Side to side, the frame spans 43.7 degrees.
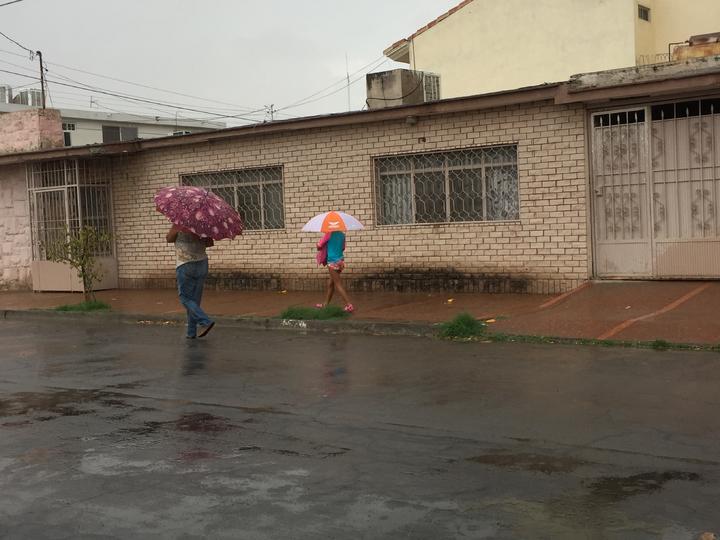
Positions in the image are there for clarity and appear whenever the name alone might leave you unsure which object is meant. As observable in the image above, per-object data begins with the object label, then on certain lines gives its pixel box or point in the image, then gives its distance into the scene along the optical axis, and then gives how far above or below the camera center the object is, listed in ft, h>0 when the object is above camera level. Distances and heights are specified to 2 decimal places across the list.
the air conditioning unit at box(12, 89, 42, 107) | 173.88 +28.21
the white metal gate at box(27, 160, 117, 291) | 66.54 +2.33
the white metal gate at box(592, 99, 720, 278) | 43.47 +1.52
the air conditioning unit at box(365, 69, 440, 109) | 57.98 +9.25
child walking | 44.50 -1.24
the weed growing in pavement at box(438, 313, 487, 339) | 37.35 -4.21
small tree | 54.29 -0.67
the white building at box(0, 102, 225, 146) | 167.02 +22.55
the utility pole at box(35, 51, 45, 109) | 128.33 +24.60
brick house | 44.34 +2.57
